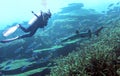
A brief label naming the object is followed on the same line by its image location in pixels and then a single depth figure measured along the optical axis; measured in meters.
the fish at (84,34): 4.62
